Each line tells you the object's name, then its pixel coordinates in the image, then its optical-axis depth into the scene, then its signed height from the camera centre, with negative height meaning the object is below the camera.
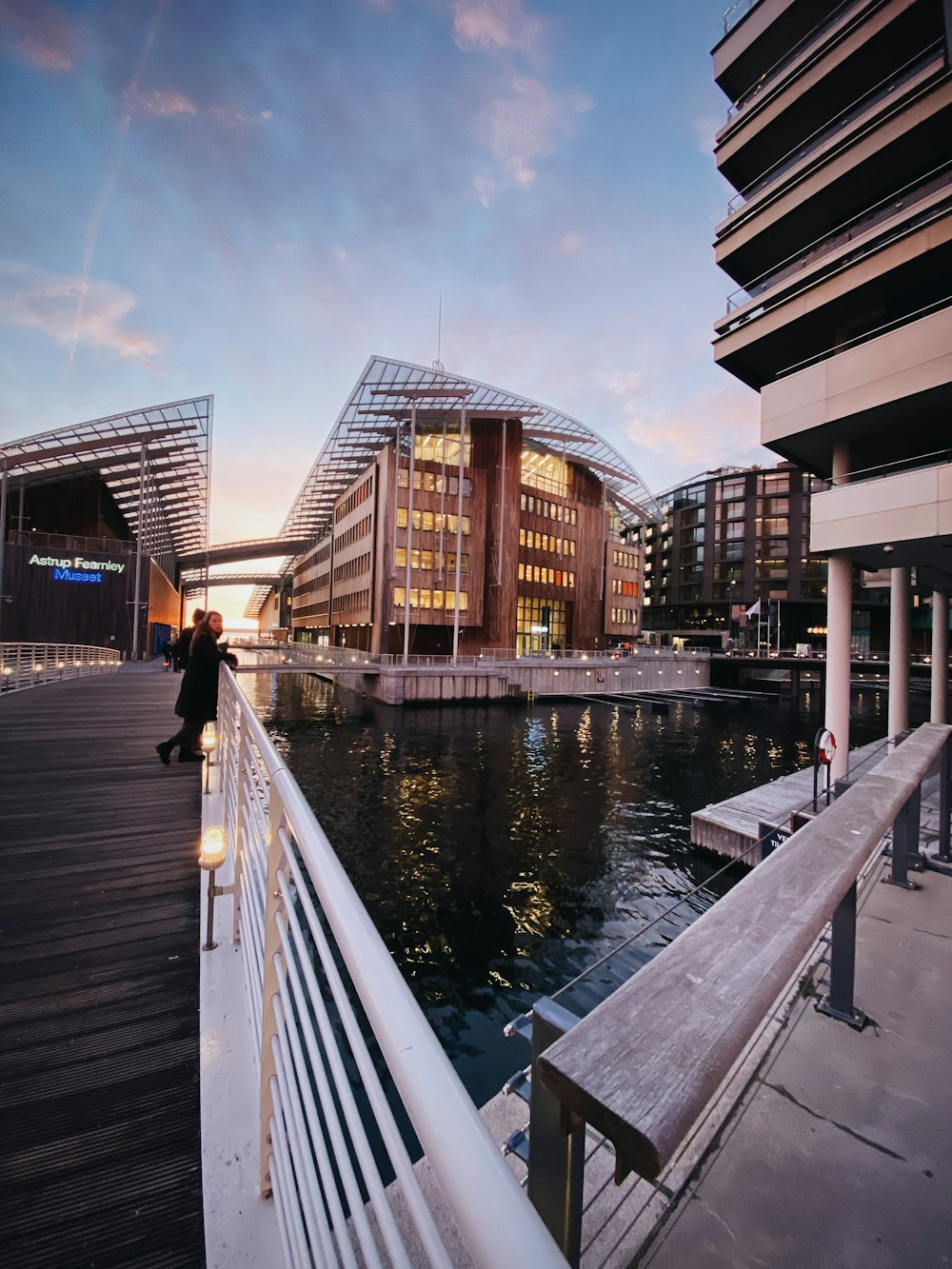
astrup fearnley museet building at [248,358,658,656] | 43.00 +11.34
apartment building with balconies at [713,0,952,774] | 12.96 +10.43
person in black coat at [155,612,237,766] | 7.66 -0.55
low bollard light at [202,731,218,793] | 7.29 -1.36
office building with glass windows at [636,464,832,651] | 78.06 +14.49
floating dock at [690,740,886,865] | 12.07 -3.66
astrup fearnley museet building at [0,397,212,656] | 32.16 +7.32
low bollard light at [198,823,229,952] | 3.60 -1.39
